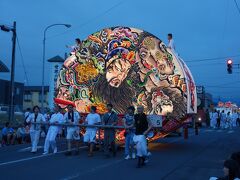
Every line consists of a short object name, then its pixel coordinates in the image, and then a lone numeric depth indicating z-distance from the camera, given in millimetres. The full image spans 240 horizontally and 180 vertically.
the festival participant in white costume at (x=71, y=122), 15781
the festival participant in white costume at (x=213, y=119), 41969
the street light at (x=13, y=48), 27888
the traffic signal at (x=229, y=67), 33312
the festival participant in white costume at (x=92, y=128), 15367
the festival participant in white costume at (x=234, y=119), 47562
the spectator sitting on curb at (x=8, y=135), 19750
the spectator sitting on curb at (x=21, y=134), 20614
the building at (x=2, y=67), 21188
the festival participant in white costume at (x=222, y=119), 42156
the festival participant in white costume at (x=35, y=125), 16094
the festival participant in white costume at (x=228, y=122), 42775
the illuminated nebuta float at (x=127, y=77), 16156
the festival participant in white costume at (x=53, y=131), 15789
